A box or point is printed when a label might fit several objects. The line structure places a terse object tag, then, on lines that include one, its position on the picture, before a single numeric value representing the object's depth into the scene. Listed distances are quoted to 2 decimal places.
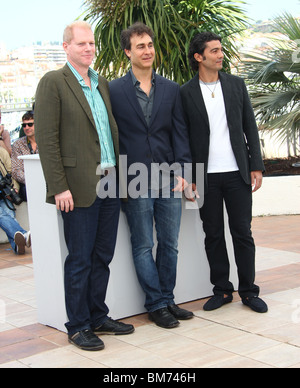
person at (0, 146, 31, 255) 6.50
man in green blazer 3.26
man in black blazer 3.88
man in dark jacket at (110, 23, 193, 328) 3.66
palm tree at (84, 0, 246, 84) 8.59
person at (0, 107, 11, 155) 7.64
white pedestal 3.66
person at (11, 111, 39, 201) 6.67
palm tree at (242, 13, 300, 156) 7.90
